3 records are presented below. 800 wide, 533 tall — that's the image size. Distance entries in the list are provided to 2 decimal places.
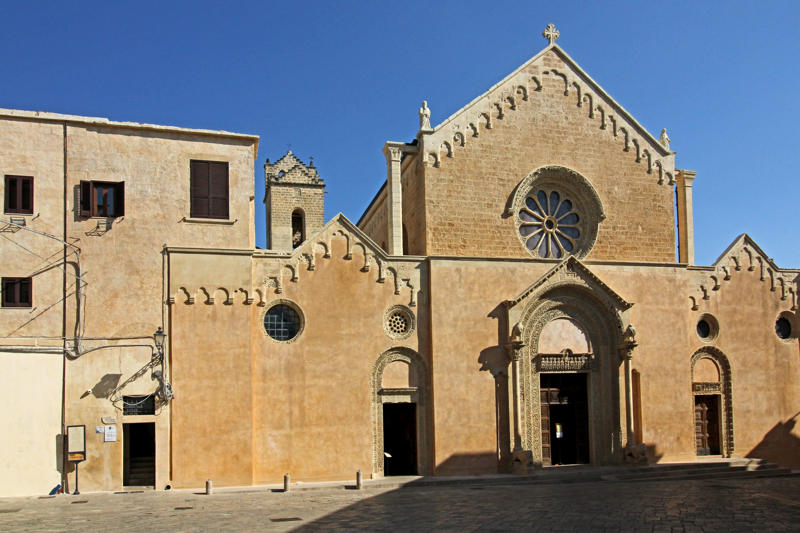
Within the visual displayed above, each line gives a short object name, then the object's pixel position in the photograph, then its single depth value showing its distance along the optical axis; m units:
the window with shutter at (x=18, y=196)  22.47
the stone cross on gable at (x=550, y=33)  28.27
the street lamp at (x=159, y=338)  22.64
